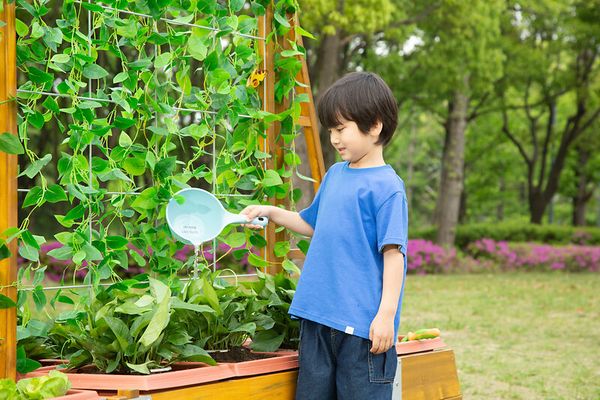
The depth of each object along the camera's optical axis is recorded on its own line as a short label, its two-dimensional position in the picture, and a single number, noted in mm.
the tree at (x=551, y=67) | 15187
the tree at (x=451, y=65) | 11984
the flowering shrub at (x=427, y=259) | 12836
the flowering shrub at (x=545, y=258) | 13711
